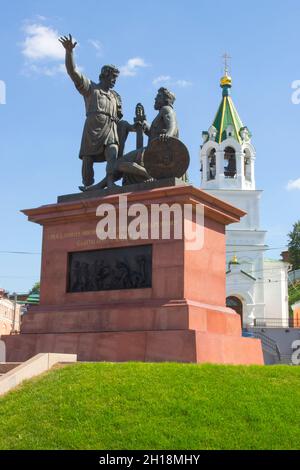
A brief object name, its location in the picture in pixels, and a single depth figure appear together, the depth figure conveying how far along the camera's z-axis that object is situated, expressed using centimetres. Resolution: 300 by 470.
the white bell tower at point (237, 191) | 5084
